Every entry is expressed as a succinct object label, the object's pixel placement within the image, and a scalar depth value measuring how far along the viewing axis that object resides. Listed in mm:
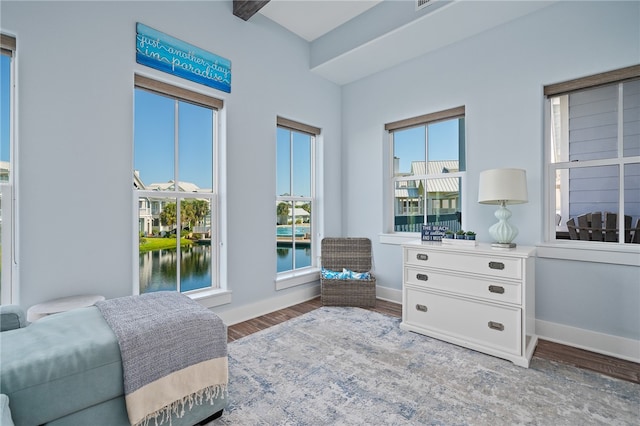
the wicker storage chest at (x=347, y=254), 3895
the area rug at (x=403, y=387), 1678
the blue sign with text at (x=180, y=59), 2455
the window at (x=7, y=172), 1912
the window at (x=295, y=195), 3707
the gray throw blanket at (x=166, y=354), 1315
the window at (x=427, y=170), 3361
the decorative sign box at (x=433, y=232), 2943
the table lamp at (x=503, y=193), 2439
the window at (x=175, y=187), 2588
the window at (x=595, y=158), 2426
